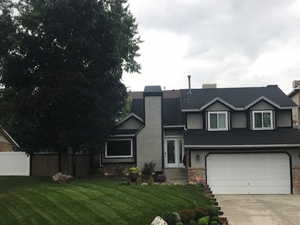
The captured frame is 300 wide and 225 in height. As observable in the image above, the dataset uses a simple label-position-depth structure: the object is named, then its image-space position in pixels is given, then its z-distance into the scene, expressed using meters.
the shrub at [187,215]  9.04
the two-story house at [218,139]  16.89
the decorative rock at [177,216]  8.79
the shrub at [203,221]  8.94
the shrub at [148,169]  17.23
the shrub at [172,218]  8.67
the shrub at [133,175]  15.44
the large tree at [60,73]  15.89
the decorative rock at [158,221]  8.29
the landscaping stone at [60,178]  14.95
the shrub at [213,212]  9.72
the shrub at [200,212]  9.48
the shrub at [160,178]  16.40
